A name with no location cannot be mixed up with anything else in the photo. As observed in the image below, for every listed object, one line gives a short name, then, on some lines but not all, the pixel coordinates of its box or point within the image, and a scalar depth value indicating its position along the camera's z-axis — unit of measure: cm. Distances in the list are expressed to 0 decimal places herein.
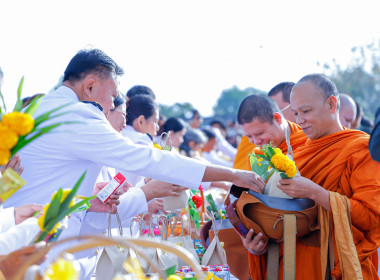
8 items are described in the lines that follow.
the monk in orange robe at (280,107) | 464
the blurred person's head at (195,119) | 1181
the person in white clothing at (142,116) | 485
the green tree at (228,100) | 10774
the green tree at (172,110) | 6386
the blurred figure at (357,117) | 677
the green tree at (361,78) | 4949
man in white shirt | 275
